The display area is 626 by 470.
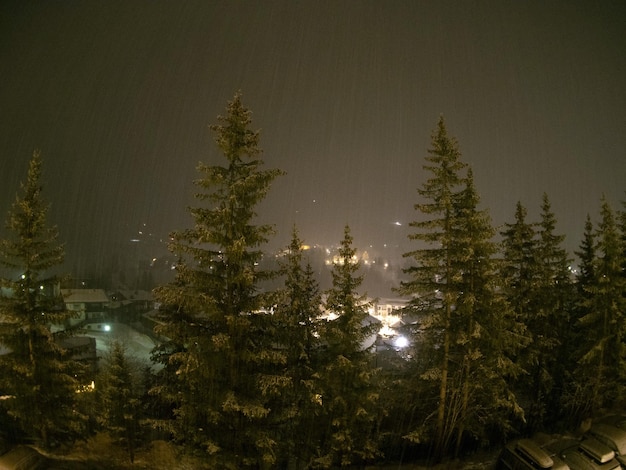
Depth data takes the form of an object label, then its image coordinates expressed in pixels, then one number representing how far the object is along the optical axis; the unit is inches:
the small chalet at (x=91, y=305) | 1978.3
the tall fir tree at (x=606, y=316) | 689.0
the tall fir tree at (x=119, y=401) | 596.1
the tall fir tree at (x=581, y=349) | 724.7
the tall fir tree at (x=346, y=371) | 527.5
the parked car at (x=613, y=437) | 542.0
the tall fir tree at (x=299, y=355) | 542.9
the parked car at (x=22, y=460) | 481.7
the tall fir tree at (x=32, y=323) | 525.7
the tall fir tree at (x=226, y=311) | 416.5
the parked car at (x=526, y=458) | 484.7
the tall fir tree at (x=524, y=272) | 725.9
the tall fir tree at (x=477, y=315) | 522.0
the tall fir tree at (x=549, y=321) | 726.5
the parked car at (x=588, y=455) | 517.3
